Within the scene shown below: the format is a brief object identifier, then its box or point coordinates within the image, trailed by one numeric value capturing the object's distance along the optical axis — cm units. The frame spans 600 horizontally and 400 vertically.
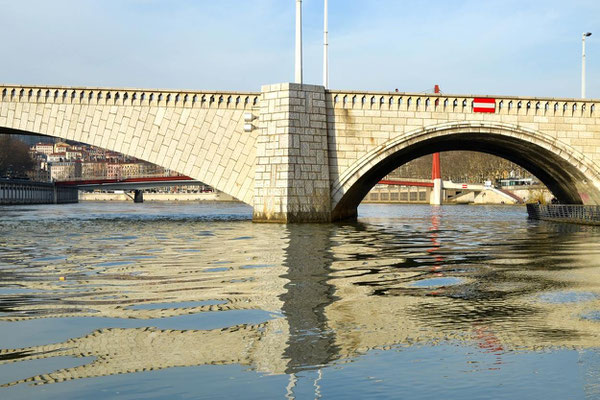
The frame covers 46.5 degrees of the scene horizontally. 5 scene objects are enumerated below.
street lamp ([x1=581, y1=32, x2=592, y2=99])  3956
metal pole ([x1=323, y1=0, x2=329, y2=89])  3609
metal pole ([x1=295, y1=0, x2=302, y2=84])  3422
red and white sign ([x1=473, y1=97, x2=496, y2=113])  3569
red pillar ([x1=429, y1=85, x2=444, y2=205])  9931
